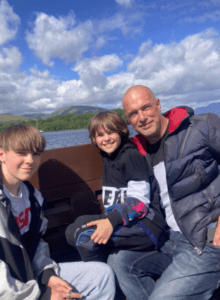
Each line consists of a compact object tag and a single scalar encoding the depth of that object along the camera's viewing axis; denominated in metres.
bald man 2.13
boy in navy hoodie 2.14
